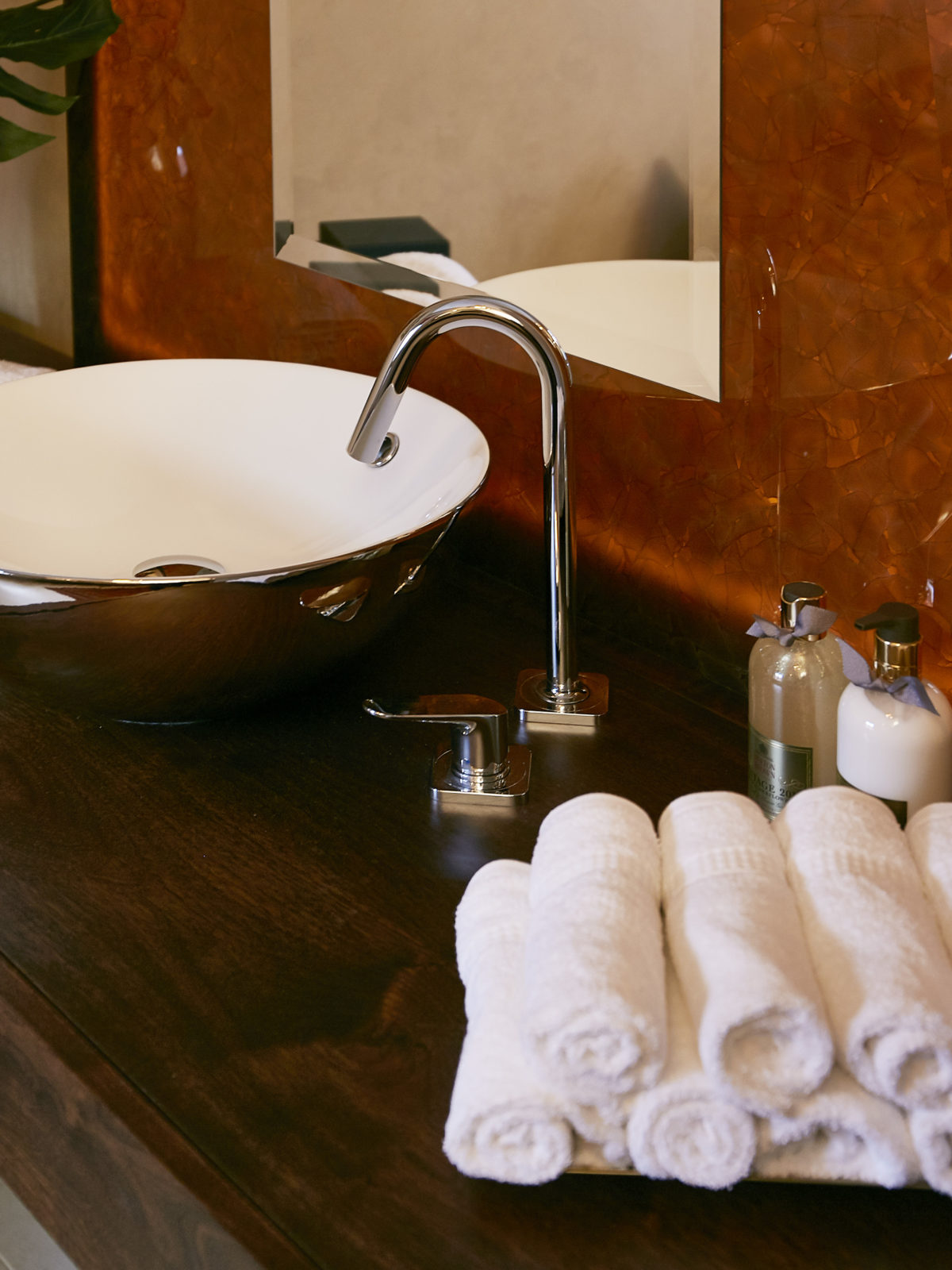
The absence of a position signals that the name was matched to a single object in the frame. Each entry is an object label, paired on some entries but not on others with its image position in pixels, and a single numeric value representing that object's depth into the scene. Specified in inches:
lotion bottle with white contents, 26.7
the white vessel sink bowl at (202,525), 32.5
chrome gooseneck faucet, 33.5
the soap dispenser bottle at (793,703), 29.3
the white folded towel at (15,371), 54.1
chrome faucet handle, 33.7
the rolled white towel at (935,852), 22.5
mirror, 35.5
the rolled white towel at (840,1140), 19.6
